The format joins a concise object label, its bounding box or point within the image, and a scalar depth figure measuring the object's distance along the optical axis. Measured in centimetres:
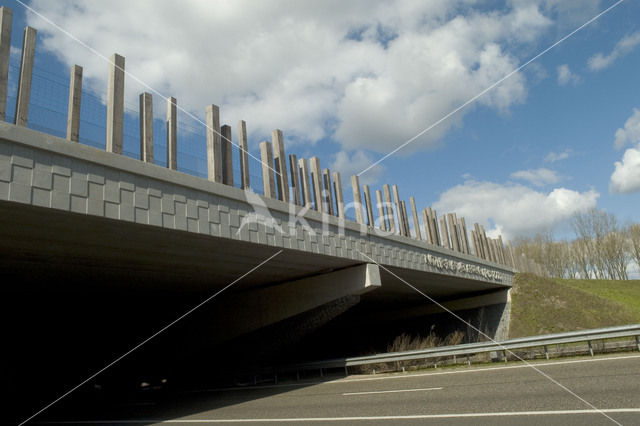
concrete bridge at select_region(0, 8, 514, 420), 786
